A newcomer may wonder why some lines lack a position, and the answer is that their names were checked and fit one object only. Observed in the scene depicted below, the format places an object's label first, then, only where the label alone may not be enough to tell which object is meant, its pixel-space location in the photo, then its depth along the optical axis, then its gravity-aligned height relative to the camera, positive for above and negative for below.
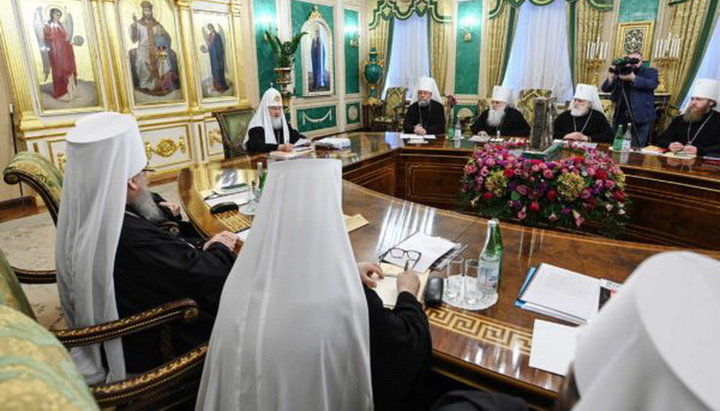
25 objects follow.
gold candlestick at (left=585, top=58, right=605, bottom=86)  7.18 +0.30
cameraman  5.00 -0.13
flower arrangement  2.56 -0.61
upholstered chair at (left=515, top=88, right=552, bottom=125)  7.36 -0.19
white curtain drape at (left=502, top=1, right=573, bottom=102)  7.59 +0.66
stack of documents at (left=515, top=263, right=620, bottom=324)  1.43 -0.73
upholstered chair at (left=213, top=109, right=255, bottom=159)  4.46 -0.34
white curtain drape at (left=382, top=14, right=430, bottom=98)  9.19 +0.82
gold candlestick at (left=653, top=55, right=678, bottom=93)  6.50 +0.26
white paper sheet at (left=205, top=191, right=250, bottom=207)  2.67 -0.65
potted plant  7.72 +0.74
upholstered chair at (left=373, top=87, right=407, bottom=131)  9.34 -0.38
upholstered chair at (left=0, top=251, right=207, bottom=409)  0.59 -0.65
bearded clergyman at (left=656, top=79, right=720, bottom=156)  4.01 -0.38
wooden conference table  1.26 -0.72
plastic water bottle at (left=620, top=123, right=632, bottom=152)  3.97 -0.51
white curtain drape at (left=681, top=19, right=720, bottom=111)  6.20 +0.34
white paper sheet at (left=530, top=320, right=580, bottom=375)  1.21 -0.76
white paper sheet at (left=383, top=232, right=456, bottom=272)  1.83 -0.70
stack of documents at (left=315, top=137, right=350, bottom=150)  4.39 -0.51
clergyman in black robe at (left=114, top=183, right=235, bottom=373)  1.67 -0.73
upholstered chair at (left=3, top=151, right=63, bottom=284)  1.93 -0.37
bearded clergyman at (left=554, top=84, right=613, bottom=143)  4.70 -0.36
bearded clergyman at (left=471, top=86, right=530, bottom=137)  5.15 -0.36
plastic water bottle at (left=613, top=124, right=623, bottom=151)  3.98 -0.49
